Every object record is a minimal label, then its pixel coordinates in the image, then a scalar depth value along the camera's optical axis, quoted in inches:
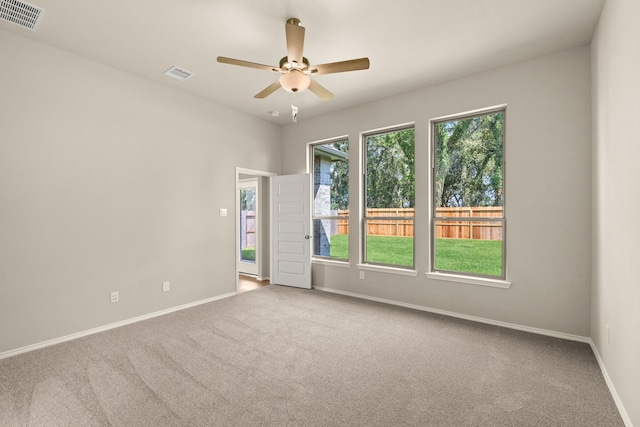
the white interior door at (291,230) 202.1
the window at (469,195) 139.9
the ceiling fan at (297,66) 90.4
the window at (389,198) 167.0
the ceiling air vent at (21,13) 94.0
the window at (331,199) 193.9
